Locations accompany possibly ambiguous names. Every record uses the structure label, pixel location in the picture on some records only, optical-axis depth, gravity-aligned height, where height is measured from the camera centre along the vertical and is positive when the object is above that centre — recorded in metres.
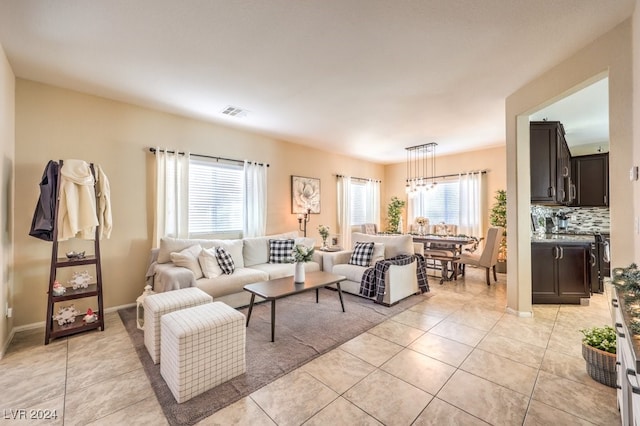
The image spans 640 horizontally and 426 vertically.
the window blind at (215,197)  4.23 +0.27
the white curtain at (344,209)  6.57 +0.10
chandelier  6.39 +1.19
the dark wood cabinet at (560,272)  3.61 -0.82
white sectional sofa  3.15 -0.74
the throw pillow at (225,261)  3.63 -0.64
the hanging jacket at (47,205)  2.67 +0.10
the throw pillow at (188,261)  3.38 -0.59
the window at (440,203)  6.50 +0.23
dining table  4.86 -0.71
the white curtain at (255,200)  4.76 +0.25
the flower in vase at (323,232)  5.18 -0.37
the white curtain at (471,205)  6.04 +0.17
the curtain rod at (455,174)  6.02 +0.91
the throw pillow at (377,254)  4.13 -0.64
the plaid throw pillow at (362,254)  4.16 -0.65
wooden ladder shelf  2.63 -0.81
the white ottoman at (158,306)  2.31 -0.84
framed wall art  5.54 +0.41
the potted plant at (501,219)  5.51 -0.15
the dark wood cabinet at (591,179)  4.93 +0.60
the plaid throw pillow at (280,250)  4.47 -0.62
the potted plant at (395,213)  7.25 -0.01
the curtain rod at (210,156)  3.78 +0.92
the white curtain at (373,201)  7.37 +0.33
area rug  1.84 -1.27
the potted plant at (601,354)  1.95 -1.06
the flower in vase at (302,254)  3.24 -0.49
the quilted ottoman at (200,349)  1.84 -0.98
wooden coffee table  2.76 -0.84
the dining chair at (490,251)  4.57 -0.67
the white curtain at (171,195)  3.76 +0.28
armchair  3.67 -0.83
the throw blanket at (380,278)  3.67 -0.93
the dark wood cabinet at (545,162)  3.65 +0.68
